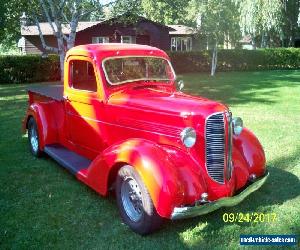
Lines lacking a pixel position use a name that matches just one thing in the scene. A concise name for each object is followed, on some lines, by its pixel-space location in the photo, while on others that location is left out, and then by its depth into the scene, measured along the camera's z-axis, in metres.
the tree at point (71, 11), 14.85
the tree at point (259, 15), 28.47
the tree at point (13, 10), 14.60
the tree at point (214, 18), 20.95
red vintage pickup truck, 3.98
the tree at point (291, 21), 36.41
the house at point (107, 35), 28.72
